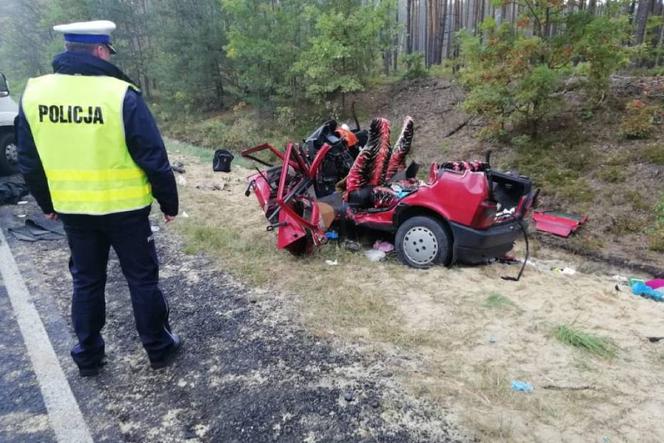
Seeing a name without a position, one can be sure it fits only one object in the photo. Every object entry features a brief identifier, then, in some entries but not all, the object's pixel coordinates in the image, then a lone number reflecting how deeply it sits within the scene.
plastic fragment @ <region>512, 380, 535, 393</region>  2.86
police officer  2.60
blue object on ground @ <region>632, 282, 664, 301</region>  4.92
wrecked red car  4.74
